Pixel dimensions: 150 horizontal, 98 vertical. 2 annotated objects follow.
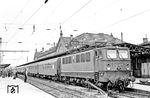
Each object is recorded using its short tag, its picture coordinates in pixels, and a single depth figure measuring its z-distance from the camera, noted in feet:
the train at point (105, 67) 50.37
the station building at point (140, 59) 78.74
